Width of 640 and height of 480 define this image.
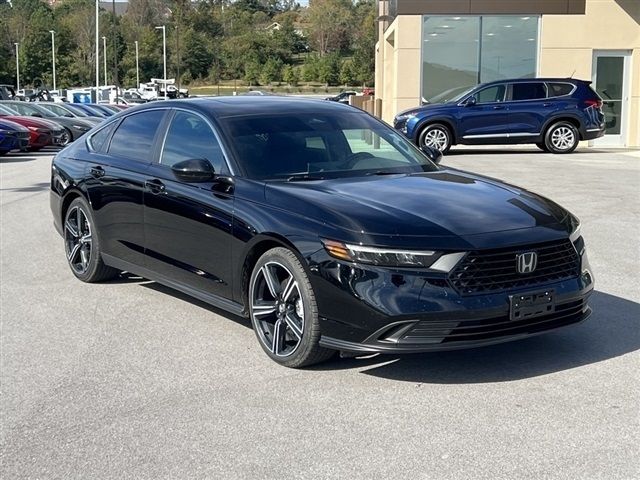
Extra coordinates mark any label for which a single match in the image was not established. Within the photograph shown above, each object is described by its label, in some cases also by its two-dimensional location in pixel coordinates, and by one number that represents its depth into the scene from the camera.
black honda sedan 4.71
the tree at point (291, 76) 94.12
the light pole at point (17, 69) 94.19
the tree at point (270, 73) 95.94
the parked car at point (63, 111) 30.10
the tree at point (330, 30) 118.62
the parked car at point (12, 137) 22.52
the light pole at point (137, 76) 98.71
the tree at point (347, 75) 89.88
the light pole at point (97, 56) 53.46
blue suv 20.09
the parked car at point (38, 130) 25.25
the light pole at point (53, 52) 96.12
